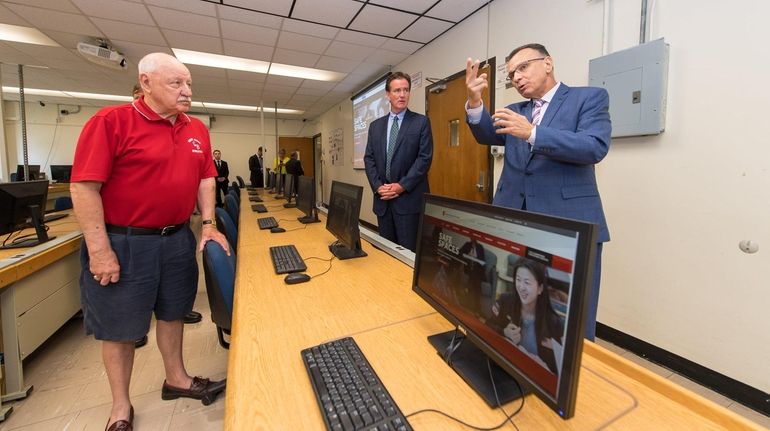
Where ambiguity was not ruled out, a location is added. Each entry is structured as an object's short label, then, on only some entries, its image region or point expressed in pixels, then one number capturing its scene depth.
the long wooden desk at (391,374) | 0.63
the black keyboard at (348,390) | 0.61
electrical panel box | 1.86
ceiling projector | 3.93
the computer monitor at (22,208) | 1.85
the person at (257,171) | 9.02
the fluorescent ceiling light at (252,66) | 4.64
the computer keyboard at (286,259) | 1.53
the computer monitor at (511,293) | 0.51
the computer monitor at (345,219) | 1.58
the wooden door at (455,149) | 3.28
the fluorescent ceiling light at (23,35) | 3.77
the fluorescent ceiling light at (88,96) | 6.89
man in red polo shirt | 1.26
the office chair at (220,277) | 1.28
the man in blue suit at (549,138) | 1.15
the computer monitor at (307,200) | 2.80
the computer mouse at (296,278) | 1.38
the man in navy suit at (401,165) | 2.18
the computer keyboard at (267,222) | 2.69
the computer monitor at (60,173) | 6.69
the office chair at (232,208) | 3.45
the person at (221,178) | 7.92
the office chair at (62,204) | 3.79
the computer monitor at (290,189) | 3.99
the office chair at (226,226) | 2.10
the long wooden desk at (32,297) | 1.70
